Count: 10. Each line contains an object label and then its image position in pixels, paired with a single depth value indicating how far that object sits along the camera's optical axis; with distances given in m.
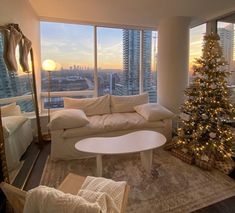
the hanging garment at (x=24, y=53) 2.55
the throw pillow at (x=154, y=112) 3.25
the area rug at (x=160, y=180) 1.90
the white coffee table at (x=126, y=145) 2.14
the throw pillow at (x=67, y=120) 2.78
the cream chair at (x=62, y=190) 1.02
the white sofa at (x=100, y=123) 2.82
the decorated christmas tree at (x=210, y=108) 2.64
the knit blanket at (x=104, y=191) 1.01
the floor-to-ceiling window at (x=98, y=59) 4.06
